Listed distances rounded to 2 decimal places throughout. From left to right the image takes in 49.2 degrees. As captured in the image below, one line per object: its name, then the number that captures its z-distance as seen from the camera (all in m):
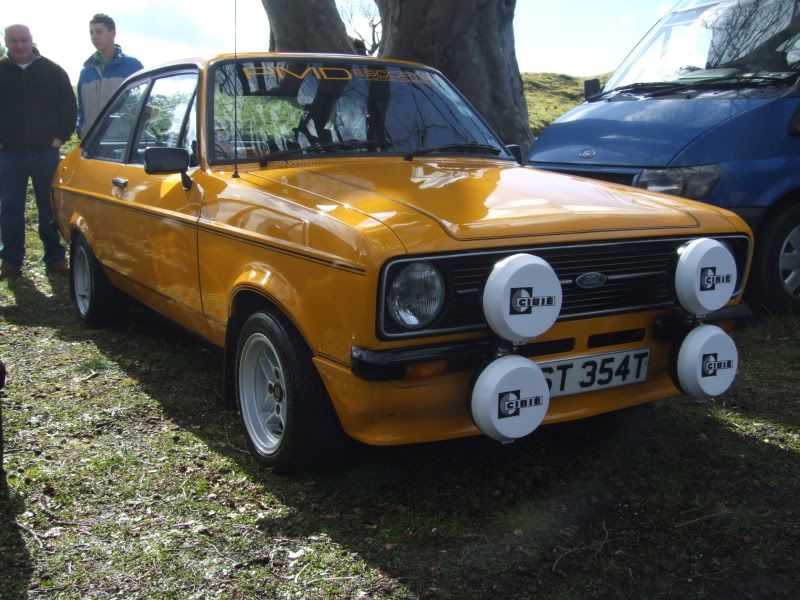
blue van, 5.21
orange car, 2.82
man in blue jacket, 7.93
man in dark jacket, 7.37
